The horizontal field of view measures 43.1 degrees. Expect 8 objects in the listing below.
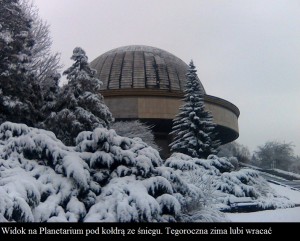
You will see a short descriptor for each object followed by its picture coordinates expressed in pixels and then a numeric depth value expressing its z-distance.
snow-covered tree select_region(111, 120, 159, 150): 20.52
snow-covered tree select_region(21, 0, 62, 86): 19.80
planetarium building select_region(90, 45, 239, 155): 28.67
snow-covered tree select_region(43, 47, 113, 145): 14.36
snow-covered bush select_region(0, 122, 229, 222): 6.27
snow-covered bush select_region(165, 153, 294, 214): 9.50
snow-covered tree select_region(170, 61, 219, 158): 19.58
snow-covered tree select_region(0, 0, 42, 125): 13.46
